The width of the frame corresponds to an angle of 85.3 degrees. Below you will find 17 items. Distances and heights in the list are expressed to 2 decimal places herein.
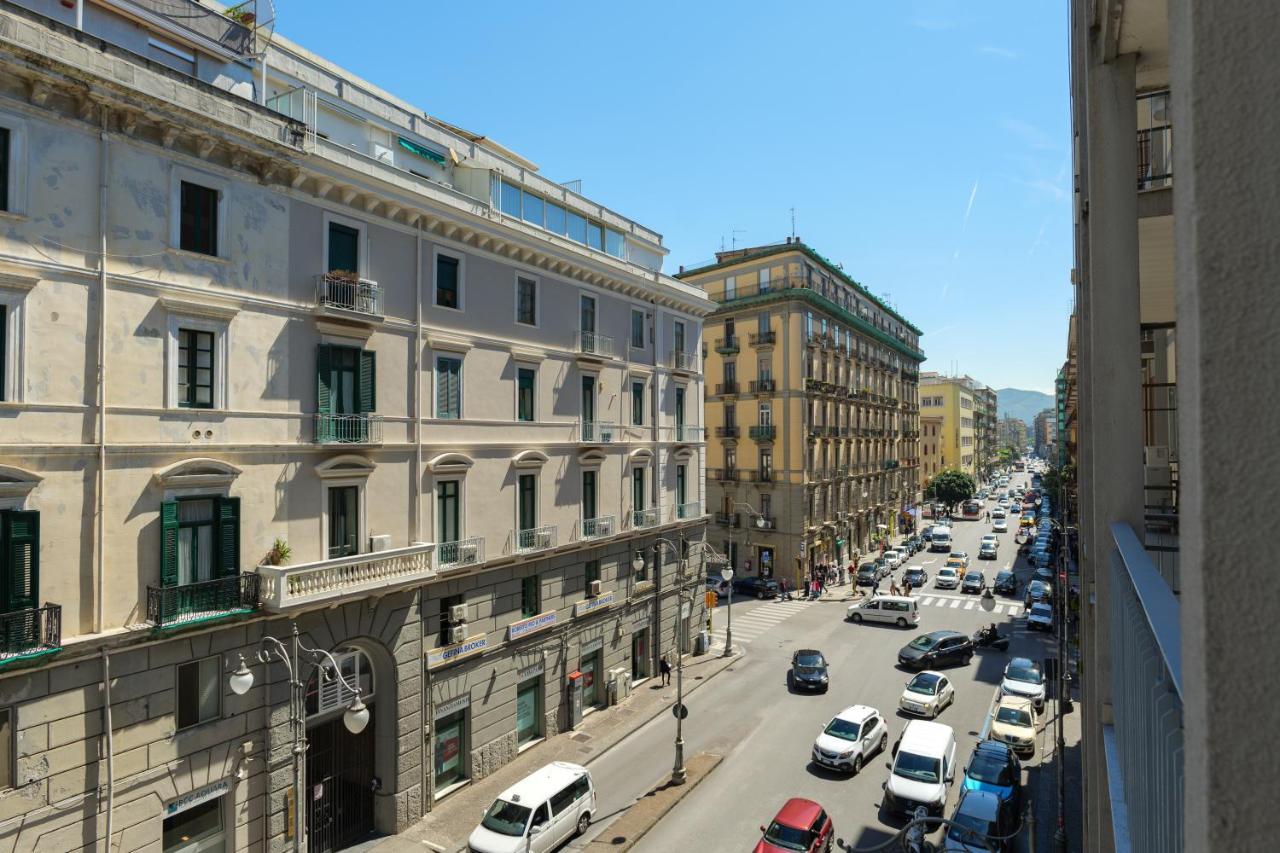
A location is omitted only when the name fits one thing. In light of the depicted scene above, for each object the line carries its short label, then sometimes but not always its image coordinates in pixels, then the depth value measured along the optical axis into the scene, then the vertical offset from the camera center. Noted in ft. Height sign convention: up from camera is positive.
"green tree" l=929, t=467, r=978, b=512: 279.49 -21.00
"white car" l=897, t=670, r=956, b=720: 83.82 -32.02
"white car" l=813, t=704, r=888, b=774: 69.77 -31.50
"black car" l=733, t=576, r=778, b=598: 153.17 -34.32
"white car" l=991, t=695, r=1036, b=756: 74.38 -31.89
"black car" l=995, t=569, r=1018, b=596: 151.94 -32.60
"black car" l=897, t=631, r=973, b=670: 102.58 -32.33
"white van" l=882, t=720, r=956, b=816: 60.54 -30.58
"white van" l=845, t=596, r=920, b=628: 126.11 -32.46
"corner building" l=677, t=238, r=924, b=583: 158.30 +6.02
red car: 52.90 -30.85
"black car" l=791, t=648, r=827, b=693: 93.25 -32.20
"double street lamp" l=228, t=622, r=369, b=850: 40.42 -17.65
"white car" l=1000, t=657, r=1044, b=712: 85.92 -31.36
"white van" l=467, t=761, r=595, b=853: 54.44 -31.13
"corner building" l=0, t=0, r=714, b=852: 42.80 -0.76
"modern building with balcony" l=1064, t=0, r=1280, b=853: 4.26 +0.23
